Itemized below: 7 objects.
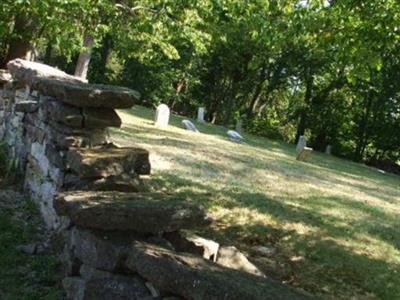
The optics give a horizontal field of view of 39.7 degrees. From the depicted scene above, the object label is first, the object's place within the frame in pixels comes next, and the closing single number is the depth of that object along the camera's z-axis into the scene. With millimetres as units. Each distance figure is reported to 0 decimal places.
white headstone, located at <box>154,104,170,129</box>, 19156
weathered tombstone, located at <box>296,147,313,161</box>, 19734
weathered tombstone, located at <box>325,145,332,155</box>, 32569
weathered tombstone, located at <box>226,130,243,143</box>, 21966
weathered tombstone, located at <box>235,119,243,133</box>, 30591
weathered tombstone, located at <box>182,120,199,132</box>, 21250
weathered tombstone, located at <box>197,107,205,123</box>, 30473
